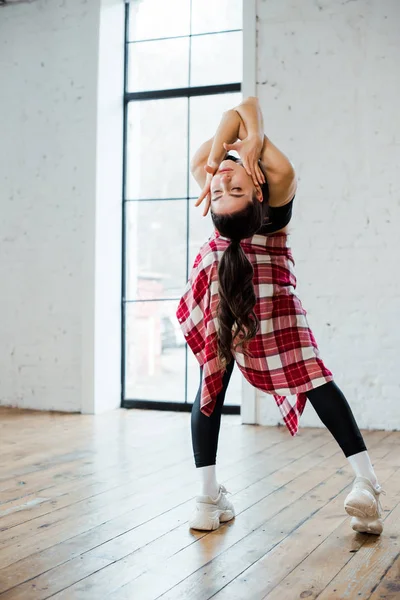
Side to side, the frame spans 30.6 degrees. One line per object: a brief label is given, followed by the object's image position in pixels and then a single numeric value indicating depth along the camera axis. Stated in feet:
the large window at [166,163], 15.16
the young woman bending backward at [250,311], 6.48
